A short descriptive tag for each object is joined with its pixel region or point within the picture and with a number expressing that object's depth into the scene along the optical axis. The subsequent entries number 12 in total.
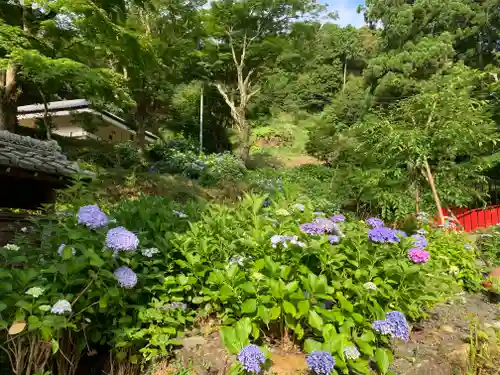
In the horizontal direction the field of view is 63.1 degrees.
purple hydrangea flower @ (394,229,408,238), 2.78
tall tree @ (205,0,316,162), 20.22
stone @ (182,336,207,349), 2.53
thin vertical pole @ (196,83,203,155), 22.06
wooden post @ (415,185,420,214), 6.70
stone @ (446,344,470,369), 2.67
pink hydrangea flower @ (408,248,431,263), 2.65
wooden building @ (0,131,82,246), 3.70
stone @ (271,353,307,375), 2.29
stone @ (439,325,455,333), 3.20
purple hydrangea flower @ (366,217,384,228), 2.85
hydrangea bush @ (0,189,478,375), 2.10
